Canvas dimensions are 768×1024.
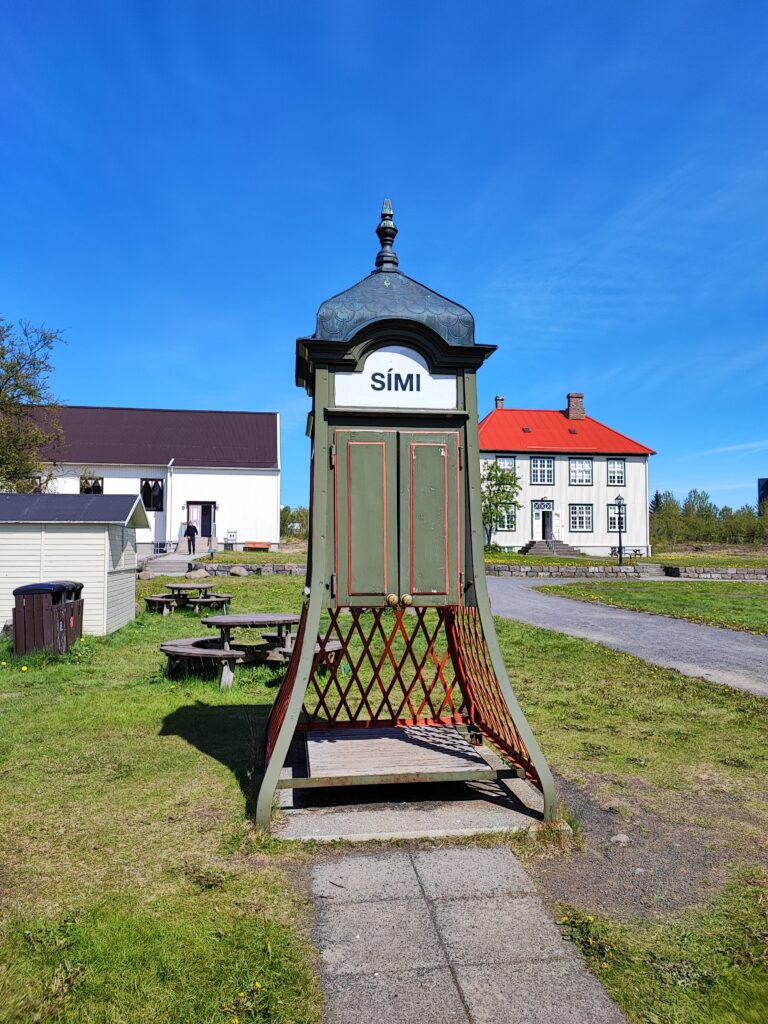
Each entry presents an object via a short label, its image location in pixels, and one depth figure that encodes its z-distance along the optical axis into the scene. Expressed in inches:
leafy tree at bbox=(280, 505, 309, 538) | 2316.7
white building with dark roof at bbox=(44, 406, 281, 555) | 1542.8
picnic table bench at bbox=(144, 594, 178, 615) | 644.7
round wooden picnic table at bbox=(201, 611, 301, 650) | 373.7
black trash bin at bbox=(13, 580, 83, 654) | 417.7
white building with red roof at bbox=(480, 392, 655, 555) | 1798.7
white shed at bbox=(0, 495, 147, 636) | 507.5
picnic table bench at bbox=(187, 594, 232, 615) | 619.5
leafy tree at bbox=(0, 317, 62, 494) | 1055.0
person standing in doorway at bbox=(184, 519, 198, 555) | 1334.9
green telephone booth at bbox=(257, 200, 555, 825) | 183.8
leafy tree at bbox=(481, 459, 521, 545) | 1723.7
